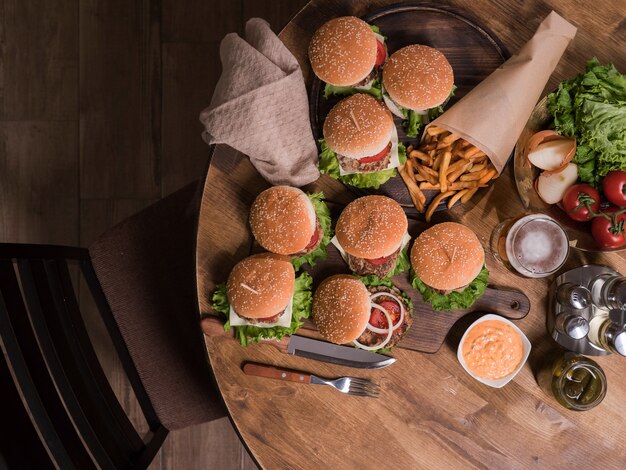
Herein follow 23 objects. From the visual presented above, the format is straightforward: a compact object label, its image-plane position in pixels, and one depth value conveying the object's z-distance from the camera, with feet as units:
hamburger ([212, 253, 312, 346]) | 4.99
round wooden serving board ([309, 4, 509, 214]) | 5.30
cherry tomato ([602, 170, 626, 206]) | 4.74
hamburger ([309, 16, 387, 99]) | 4.96
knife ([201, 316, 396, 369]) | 5.32
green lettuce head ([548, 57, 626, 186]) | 4.62
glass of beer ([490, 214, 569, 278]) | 5.09
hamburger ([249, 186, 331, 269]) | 4.99
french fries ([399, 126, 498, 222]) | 5.14
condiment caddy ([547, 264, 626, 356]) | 5.07
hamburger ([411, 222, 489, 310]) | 5.06
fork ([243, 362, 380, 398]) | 5.24
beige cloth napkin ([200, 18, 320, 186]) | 5.00
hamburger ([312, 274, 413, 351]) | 5.09
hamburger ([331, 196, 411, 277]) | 5.05
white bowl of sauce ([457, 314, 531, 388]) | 5.24
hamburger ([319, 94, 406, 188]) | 5.03
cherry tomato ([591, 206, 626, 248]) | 4.78
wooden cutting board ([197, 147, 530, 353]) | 5.31
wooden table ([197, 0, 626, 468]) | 5.29
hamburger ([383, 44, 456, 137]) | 4.99
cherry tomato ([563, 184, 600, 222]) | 4.83
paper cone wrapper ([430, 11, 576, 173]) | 4.97
